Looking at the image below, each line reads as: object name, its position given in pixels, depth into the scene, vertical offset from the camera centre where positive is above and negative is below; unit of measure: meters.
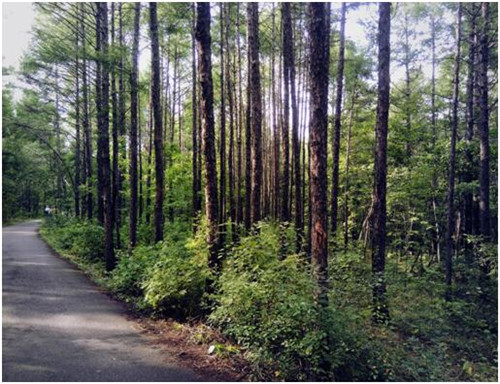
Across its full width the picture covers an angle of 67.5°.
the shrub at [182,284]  7.40 -1.81
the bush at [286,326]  5.20 -1.97
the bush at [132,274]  9.13 -2.01
